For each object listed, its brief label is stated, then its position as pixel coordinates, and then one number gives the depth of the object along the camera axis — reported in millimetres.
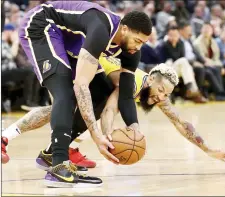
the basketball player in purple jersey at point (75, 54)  5332
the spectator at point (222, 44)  16391
